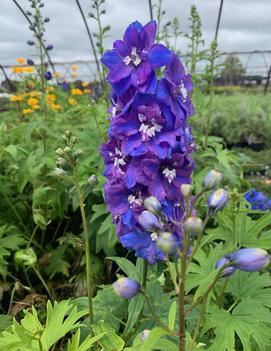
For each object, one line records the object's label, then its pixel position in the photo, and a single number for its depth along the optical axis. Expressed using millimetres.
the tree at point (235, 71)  16934
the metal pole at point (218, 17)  4680
